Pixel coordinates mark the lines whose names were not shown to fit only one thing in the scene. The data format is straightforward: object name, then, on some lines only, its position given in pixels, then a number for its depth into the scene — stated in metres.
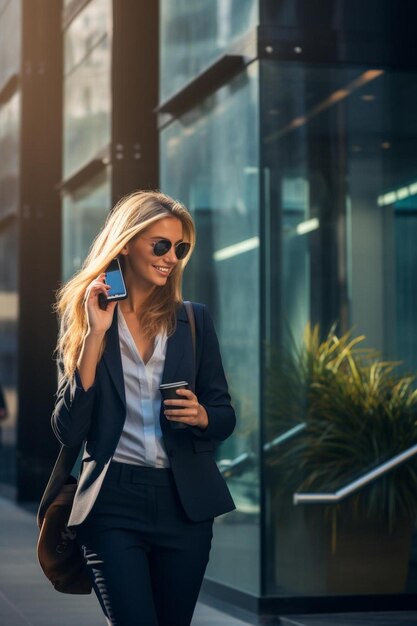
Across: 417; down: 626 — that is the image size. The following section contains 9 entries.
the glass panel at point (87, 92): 16.44
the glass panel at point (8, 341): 21.68
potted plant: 9.58
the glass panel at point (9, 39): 21.80
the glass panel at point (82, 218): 16.44
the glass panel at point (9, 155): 21.92
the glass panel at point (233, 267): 10.03
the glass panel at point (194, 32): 10.54
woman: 4.47
